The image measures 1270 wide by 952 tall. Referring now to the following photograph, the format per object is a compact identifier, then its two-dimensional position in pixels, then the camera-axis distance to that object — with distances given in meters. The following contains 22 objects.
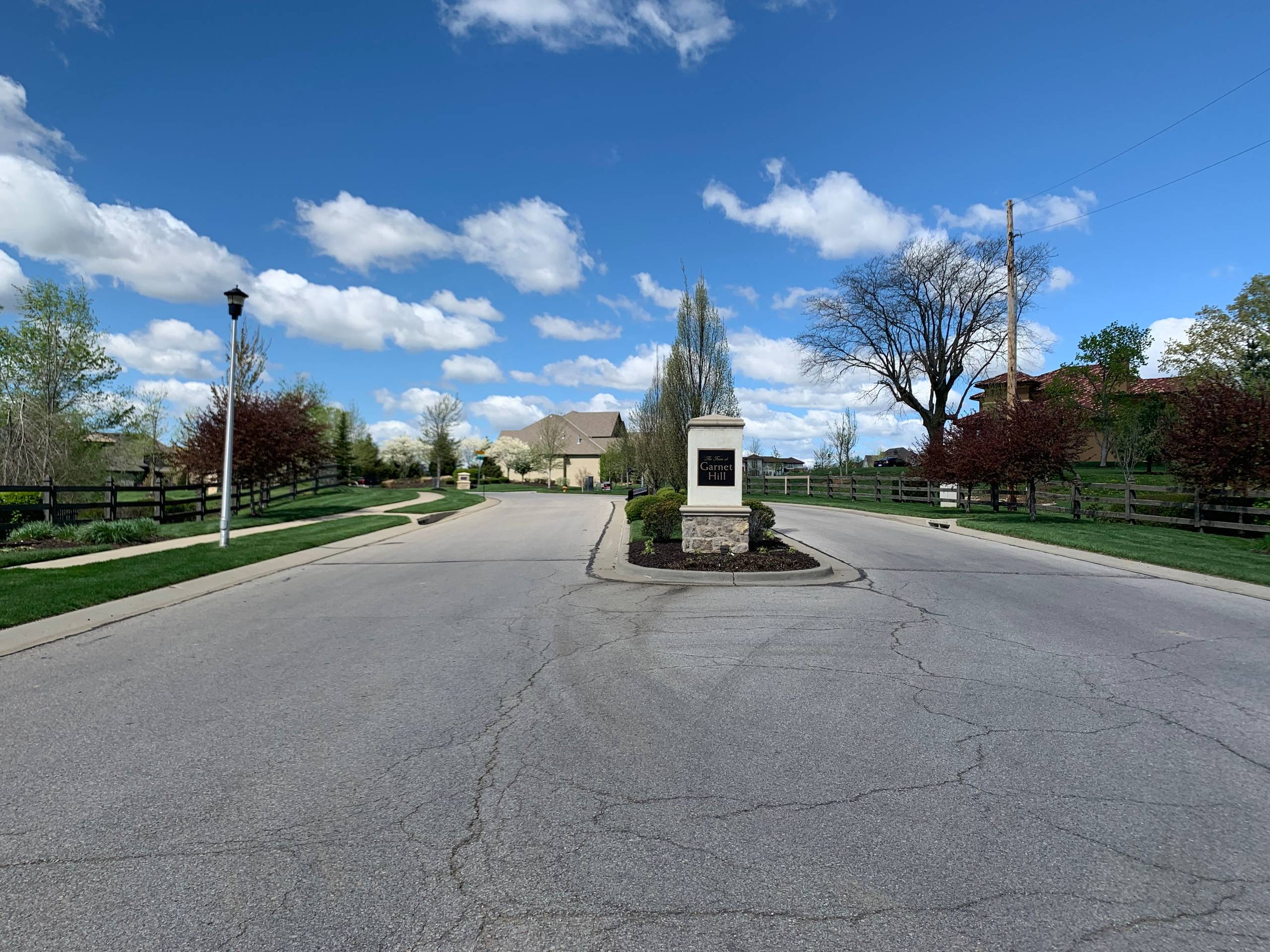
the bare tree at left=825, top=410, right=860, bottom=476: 48.16
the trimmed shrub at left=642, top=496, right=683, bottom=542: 15.79
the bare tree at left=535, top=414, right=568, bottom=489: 72.31
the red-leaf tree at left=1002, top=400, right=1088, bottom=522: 22.88
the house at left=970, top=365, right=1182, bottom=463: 40.03
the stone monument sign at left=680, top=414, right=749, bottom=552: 13.36
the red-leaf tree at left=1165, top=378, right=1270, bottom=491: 16.98
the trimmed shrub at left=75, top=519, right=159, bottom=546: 16.17
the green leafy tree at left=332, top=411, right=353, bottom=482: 54.25
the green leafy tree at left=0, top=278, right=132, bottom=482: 26.30
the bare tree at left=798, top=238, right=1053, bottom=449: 38.62
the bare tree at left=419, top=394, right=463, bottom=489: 60.53
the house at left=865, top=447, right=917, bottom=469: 81.20
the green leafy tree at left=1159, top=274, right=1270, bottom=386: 32.19
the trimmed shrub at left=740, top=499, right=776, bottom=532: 14.96
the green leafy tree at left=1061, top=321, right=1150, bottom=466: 44.75
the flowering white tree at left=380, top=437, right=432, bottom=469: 67.31
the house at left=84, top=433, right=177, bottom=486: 34.47
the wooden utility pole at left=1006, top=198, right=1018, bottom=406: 24.58
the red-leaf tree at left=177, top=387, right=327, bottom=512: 24.84
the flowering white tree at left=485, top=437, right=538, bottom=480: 75.75
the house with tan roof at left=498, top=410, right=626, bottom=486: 78.38
